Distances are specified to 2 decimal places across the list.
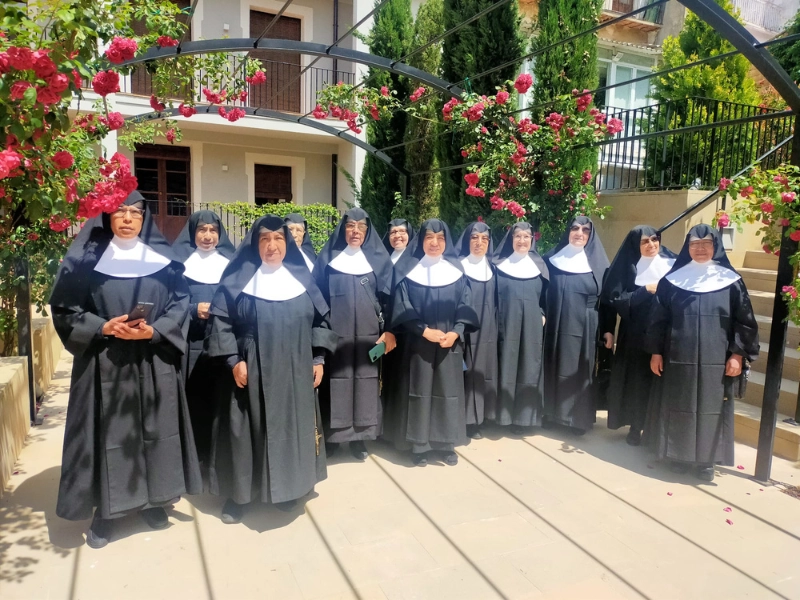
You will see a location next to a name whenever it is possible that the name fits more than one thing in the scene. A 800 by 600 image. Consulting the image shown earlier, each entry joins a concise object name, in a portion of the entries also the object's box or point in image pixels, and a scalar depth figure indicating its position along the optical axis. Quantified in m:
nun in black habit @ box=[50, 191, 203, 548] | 2.98
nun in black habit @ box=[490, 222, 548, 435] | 4.83
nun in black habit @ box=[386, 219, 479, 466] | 4.16
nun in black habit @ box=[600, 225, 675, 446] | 4.59
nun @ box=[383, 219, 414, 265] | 5.26
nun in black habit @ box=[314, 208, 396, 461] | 4.26
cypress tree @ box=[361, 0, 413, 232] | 11.38
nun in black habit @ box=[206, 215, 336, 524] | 3.26
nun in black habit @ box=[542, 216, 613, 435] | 4.82
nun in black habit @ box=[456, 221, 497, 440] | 4.73
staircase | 4.46
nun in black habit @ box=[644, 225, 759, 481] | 3.98
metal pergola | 3.51
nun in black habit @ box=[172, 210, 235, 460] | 3.81
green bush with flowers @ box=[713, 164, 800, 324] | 3.66
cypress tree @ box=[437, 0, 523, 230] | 7.96
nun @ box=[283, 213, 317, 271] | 4.58
